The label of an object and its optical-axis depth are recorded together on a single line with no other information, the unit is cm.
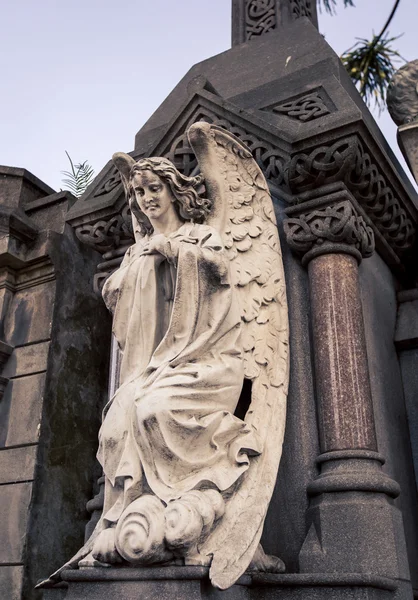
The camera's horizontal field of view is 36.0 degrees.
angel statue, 287
